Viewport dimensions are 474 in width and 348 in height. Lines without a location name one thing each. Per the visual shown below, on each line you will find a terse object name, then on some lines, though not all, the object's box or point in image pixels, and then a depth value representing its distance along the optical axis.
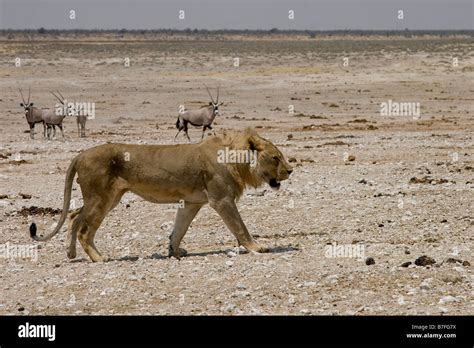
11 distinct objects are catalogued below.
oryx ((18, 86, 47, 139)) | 30.75
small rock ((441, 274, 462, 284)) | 10.05
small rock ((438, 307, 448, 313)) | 9.07
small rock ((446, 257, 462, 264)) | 10.81
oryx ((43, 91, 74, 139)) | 30.70
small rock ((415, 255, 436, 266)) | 10.65
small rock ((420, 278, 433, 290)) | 9.83
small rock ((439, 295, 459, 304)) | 9.41
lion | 11.95
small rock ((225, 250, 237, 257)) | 11.84
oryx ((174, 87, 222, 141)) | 31.09
